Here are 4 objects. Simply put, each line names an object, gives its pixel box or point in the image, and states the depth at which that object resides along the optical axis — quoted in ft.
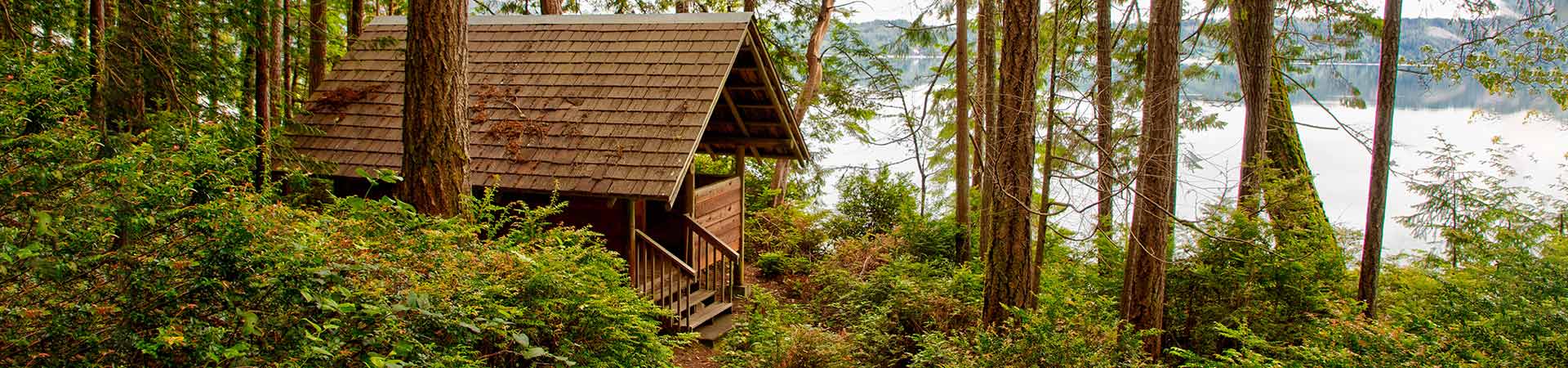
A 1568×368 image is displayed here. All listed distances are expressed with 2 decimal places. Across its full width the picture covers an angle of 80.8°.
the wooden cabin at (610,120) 31.12
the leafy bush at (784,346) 26.05
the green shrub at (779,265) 49.06
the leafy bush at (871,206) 54.08
